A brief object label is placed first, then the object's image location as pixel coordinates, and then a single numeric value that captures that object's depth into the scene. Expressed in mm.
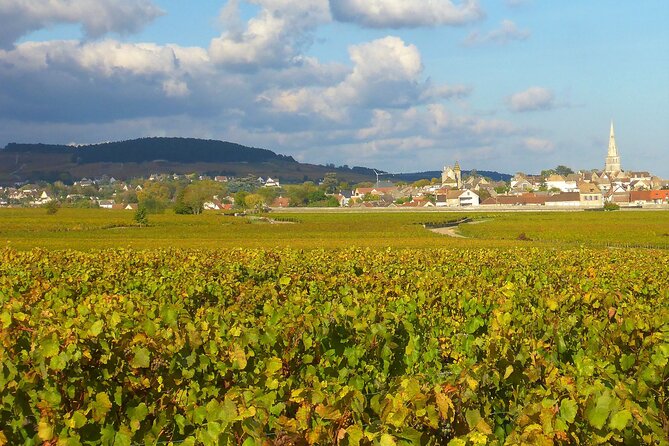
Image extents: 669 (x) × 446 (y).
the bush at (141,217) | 108375
